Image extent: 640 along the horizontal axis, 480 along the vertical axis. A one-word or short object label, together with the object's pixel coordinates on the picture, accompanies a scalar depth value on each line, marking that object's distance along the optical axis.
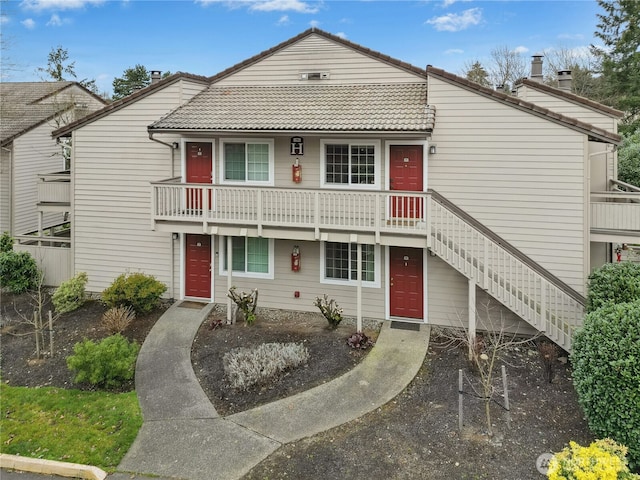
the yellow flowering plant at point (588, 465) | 5.28
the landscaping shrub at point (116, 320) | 11.80
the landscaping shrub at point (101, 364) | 9.29
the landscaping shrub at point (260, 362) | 9.34
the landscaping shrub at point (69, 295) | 13.72
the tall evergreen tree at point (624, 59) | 27.56
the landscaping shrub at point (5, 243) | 18.06
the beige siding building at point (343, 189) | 11.00
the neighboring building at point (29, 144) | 20.42
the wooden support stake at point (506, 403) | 7.73
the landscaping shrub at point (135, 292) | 12.90
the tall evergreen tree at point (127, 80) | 45.41
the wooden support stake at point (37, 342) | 10.81
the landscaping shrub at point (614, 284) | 8.86
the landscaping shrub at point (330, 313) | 12.05
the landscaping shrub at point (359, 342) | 10.94
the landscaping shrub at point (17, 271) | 15.19
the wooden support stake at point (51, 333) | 10.92
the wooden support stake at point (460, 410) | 7.62
